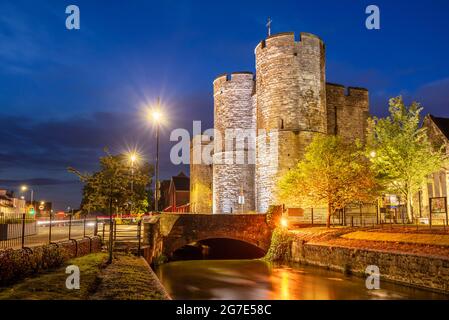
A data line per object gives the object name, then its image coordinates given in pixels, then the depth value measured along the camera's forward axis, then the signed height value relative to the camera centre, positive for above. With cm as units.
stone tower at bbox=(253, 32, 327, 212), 3061 +720
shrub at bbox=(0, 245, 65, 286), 931 -135
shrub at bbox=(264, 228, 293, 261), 2410 -238
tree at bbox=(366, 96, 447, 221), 2512 +295
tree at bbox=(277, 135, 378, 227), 2353 +137
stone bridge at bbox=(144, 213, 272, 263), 2561 -144
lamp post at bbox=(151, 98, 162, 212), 2291 +458
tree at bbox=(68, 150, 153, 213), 1446 +78
